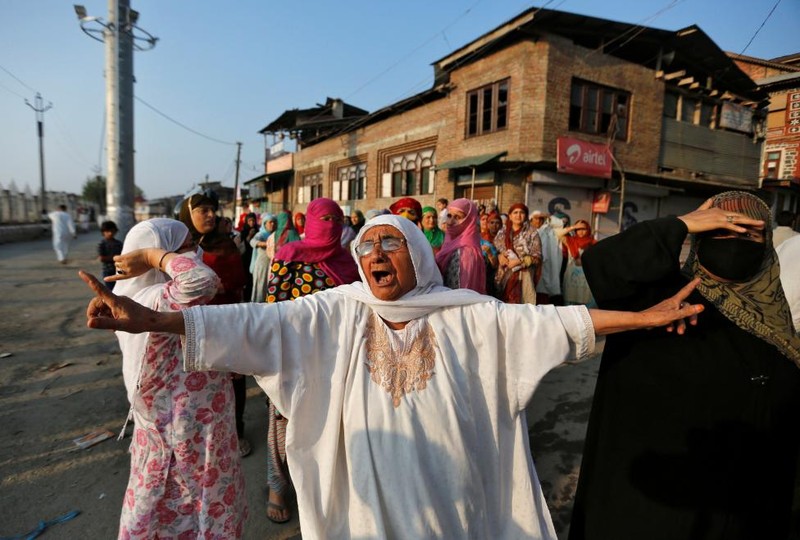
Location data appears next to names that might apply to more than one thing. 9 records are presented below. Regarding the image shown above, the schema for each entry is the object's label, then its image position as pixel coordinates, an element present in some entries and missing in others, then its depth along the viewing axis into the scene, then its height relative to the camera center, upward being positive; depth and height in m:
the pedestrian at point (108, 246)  5.74 -0.38
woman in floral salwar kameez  1.68 -0.90
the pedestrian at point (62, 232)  10.82 -0.39
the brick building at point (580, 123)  11.18 +3.73
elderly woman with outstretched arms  1.38 -0.56
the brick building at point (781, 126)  16.61 +5.80
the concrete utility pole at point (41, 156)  26.14 +3.99
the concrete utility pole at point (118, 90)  5.71 +1.84
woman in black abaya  1.47 -0.54
